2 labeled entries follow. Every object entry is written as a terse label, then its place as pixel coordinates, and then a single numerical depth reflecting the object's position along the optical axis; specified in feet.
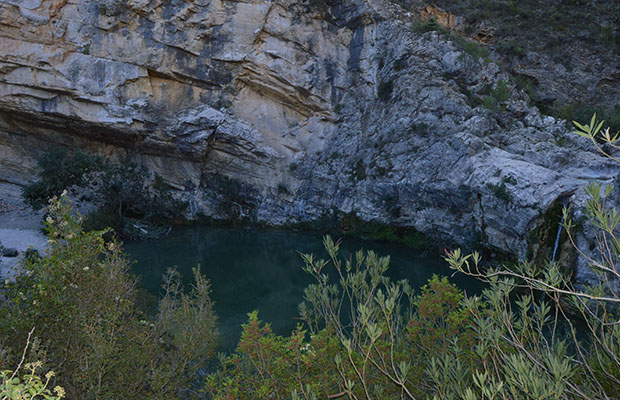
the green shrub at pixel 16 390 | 6.21
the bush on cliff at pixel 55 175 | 60.23
